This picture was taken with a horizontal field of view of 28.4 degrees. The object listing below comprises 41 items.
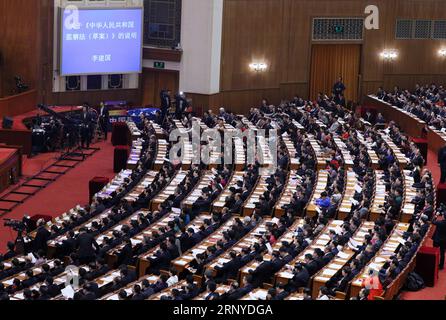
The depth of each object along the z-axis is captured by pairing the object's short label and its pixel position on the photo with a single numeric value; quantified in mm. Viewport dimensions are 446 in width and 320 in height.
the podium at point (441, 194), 23366
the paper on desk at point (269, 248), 18106
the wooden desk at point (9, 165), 25766
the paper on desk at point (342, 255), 17828
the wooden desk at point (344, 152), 26391
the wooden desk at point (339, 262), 16359
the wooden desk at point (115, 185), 23438
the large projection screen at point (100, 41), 33684
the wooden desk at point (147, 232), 18703
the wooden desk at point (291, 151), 26453
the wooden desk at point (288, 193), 21938
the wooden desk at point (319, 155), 26359
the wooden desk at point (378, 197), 21109
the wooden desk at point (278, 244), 17094
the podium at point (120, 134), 31012
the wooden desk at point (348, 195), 21281
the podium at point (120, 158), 27703
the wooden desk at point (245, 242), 17703
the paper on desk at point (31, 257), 18281
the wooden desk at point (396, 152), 26172
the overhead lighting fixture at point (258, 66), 36562
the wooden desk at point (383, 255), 15836
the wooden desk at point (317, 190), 21672
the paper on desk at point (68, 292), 15277
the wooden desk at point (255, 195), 22109
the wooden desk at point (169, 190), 22938
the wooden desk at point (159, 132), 29888
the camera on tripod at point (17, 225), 19688
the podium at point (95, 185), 24438
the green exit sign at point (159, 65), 36247
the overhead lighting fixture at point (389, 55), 39562
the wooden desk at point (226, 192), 22531
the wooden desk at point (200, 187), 22812
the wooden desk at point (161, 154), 26533
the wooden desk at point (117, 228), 19920
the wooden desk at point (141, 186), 23389
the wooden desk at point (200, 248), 17906
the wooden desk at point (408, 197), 20730
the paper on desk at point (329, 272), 16734
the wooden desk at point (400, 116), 32562
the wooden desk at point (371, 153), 26469
